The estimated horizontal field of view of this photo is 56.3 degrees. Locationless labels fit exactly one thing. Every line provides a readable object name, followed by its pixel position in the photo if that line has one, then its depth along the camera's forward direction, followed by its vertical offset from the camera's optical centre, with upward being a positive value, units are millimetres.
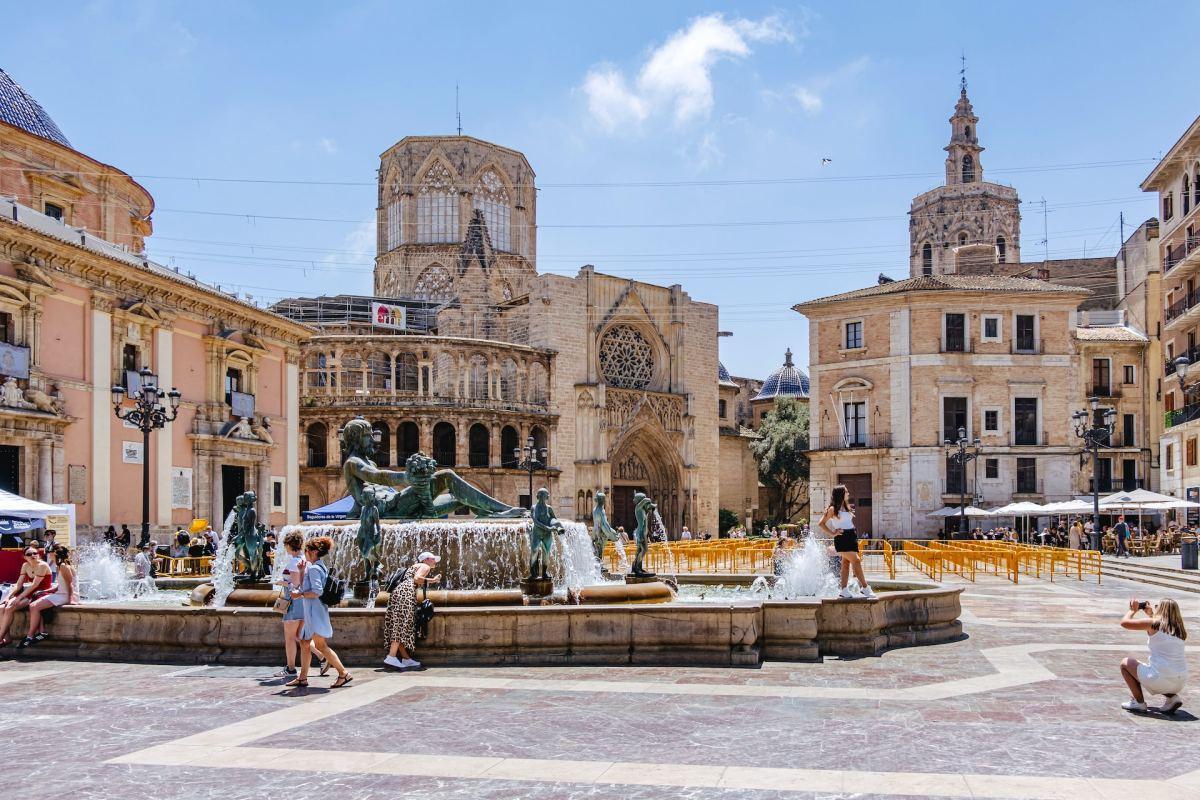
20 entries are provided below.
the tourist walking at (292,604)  9938 -1325
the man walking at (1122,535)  31891 -2643
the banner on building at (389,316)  54031 +6756
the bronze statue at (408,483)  14828 -391
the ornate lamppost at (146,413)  20694 +865
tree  65625 -332
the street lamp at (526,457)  47781 -226
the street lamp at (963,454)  35719 -256
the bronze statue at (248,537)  14688 -1080
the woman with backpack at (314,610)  9797 -1376
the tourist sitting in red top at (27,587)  12023 -1409
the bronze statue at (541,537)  13195 -1002
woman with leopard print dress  10633 -1603
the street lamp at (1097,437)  28656 +229
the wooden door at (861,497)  44906 -1959
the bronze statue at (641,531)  15680 -1141
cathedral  48406 +4283
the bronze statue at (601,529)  16122 -1126
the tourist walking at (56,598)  11912 -1506
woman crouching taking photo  8357 -1633
